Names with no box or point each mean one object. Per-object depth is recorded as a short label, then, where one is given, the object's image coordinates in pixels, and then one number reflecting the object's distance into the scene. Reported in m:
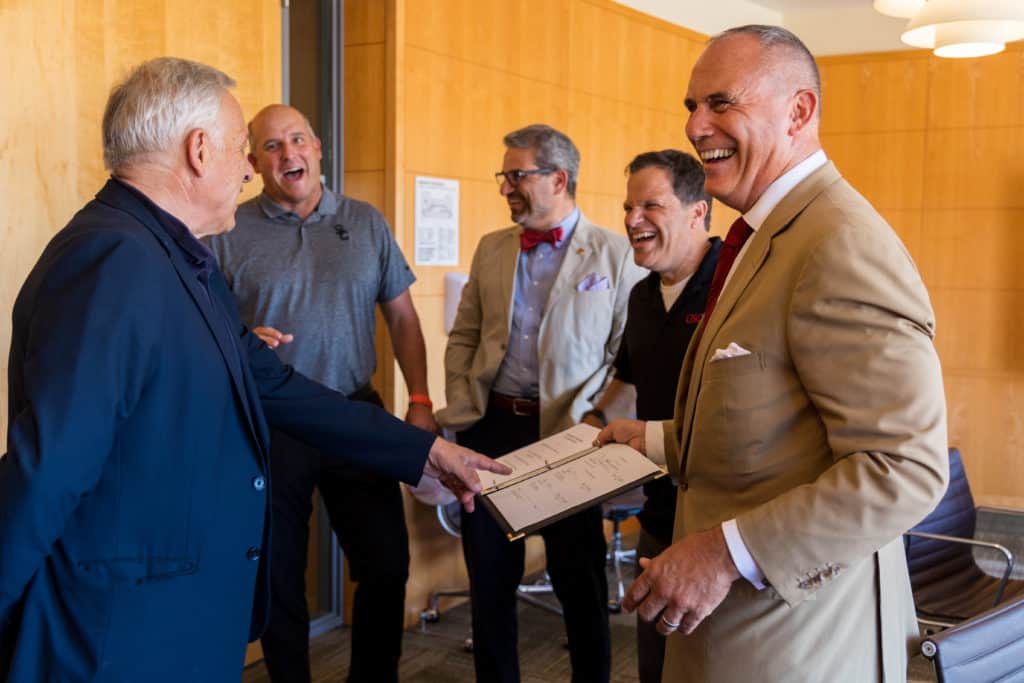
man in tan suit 1.52
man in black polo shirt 2.84
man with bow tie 3.47
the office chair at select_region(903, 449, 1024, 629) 3.63
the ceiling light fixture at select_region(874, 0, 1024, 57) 3.59
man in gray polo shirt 3.42
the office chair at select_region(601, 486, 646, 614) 4.79
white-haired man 1.69
